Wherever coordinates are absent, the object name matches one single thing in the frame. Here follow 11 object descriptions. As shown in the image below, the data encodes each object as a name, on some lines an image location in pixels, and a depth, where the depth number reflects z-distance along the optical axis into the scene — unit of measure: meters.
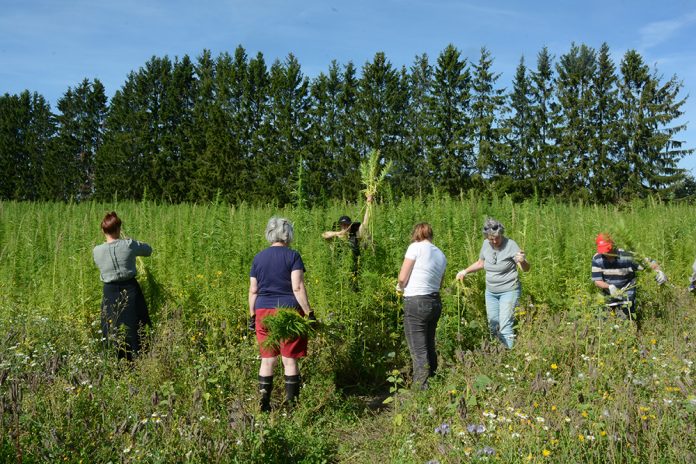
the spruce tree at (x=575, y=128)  38.06
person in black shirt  6.47
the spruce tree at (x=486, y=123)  37.47
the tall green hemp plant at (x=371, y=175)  6.33
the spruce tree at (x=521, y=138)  37.62
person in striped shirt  6.44
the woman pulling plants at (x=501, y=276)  6.10
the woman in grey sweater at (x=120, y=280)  5.63
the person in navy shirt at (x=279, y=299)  4.85
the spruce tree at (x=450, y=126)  35.41
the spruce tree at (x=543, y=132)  37.75
